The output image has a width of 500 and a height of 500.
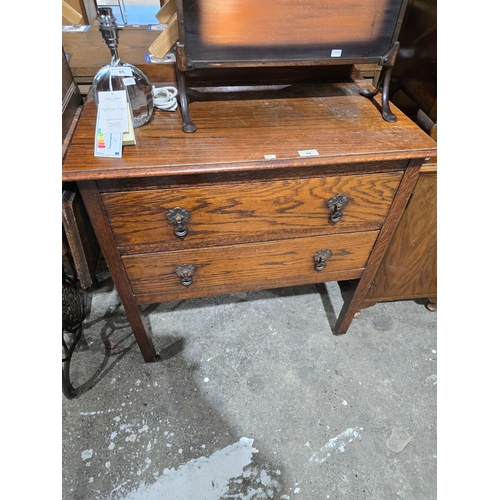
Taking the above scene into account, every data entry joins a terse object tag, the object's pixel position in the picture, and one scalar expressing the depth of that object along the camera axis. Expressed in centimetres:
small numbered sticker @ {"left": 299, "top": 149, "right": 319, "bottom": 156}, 88
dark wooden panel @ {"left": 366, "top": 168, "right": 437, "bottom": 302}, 124
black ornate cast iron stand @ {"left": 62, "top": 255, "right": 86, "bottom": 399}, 133
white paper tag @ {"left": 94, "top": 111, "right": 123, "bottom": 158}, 84
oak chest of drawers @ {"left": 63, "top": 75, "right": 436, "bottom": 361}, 86
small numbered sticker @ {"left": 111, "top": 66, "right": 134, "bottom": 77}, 87
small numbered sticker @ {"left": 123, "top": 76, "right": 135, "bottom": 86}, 89
